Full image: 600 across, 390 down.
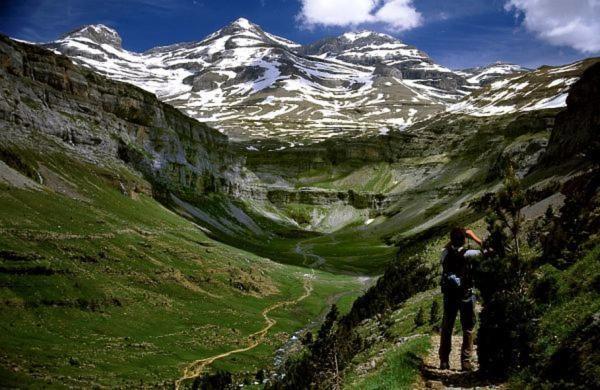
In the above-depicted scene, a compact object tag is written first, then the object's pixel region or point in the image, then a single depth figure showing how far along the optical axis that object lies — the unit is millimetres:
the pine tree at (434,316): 28106
